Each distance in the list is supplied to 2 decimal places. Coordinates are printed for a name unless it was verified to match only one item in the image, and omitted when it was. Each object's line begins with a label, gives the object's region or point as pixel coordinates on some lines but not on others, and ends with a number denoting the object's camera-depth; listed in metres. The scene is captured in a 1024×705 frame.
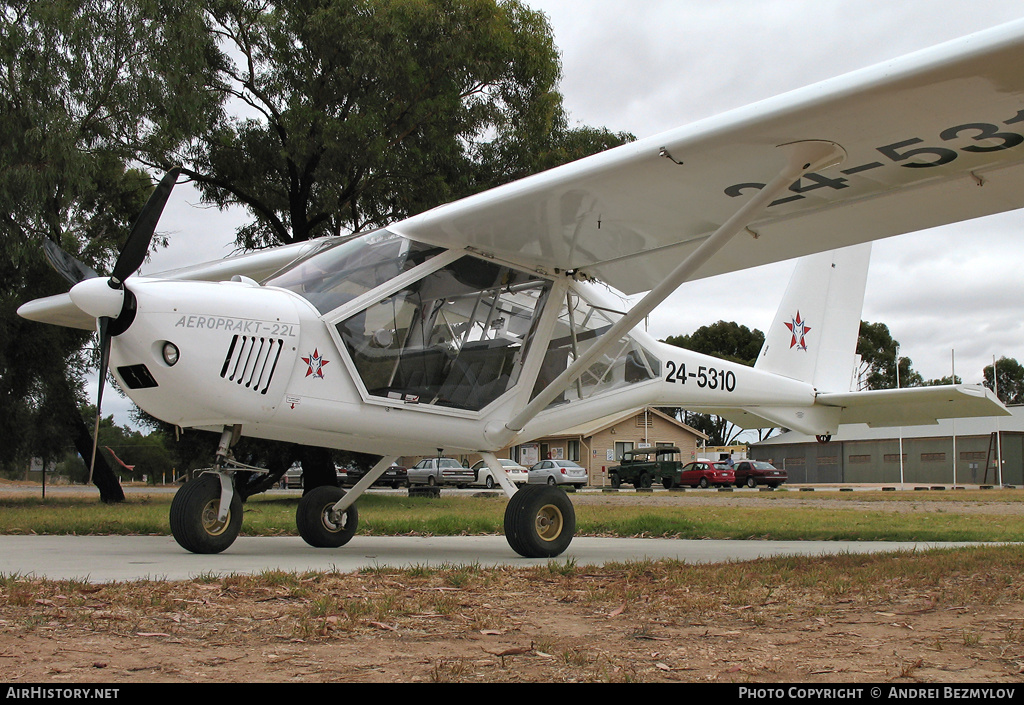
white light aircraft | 6.03
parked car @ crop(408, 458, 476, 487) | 39.97
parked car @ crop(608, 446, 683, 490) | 41.75
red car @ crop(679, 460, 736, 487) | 40.91
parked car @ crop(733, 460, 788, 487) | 41.44
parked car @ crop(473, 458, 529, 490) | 37.75
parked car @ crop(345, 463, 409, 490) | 45.03
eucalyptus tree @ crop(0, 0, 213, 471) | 14.57
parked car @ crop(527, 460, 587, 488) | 39.75
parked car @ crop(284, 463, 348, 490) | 50.31
